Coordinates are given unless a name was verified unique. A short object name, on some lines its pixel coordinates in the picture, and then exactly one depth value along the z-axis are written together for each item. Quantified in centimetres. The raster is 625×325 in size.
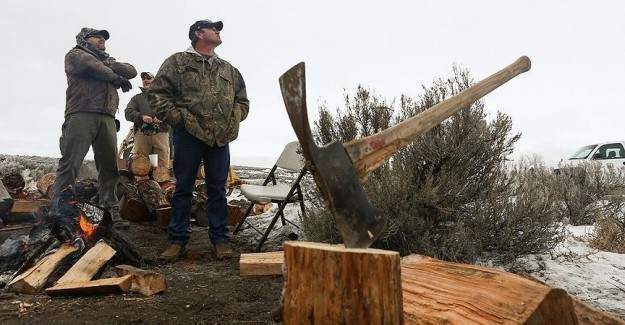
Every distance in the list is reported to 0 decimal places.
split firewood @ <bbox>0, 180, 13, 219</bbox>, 513
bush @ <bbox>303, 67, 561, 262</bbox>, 353
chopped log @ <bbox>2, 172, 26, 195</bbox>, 599
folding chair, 445
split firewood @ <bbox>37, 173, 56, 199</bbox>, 631
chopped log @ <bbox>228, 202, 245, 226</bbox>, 588
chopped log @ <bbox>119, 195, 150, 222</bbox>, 573
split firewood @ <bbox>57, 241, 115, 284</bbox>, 303
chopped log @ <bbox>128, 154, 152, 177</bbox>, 680
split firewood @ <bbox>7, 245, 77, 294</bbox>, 295
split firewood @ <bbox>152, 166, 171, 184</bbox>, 696
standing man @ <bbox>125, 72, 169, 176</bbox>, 697
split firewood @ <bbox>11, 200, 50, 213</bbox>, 535
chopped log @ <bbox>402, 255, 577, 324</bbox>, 156
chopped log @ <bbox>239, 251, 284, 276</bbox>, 339
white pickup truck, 1265
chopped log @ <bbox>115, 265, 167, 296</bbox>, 288
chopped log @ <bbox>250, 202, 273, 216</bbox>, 728
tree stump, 143
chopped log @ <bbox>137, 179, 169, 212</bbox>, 575
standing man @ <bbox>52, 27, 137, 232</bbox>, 495
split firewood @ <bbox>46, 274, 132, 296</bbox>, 278
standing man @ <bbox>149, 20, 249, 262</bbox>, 381
